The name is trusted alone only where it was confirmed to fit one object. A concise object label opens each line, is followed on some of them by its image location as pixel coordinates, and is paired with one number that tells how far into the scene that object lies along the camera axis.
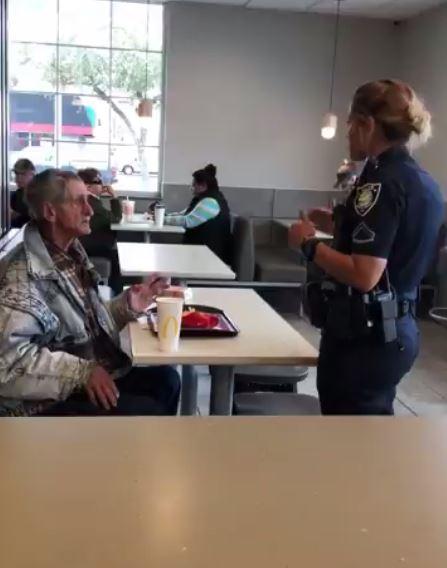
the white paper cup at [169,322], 1.97
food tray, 2.15
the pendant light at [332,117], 6.49
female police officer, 1.81
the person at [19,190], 5.63
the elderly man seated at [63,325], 1.94
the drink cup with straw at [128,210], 5.95
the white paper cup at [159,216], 5.62
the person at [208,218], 5.46
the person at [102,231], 5.33
